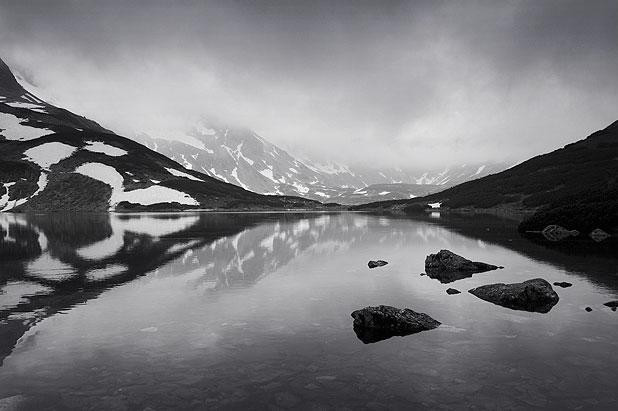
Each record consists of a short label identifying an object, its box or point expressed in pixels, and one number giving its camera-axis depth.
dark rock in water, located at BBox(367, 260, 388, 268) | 36.16
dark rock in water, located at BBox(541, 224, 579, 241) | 61.43
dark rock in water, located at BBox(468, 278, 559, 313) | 22.86
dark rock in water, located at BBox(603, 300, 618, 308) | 22.44
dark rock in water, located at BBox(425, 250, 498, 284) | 33.09
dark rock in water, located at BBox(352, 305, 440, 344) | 18.39
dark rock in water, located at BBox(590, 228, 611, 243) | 58.22
